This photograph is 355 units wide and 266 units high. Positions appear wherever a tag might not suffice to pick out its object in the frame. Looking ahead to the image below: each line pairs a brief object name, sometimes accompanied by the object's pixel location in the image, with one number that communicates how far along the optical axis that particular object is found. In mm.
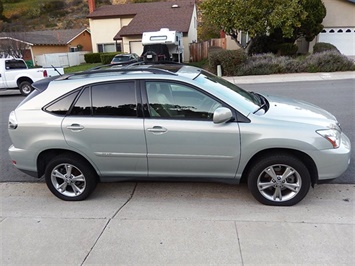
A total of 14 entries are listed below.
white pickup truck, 13023
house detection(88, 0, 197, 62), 25125
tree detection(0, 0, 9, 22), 59800
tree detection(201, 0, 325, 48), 15258
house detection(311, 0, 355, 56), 20078
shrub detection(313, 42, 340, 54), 17477
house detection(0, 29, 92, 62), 30109
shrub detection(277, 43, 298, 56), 18578
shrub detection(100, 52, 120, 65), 26266
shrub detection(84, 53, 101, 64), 29766
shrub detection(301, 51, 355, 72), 14734
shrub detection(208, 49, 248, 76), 15617
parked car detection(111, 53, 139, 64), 19828
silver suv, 3234
